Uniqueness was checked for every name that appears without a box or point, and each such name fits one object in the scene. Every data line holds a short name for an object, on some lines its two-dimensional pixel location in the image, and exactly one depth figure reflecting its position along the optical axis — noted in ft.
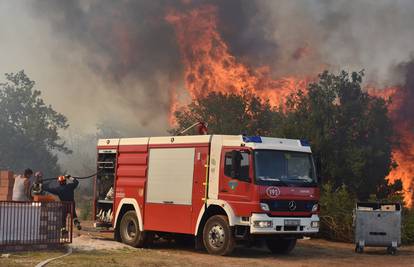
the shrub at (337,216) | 64.28
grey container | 53.06
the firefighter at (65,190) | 52.37
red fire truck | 44.98
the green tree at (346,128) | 149.48
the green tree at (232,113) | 179.32
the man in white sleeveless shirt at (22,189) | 52.44
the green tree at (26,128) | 206.80
